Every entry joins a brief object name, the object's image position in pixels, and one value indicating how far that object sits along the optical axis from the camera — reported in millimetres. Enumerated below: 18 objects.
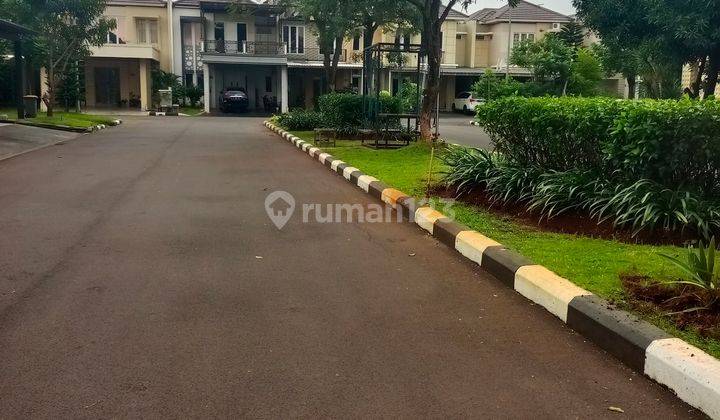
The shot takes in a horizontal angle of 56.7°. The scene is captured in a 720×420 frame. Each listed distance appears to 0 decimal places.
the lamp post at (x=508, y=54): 37747
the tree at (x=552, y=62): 32375
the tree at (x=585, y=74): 33031
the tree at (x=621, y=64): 12852
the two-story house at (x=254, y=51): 42125
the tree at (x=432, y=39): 15168
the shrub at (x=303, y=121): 23411
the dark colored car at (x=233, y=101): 39906
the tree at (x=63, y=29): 26203
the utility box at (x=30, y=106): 25783
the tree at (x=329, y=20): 17672
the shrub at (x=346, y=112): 19328
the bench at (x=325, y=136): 17578
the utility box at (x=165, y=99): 38094
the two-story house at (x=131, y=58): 39938
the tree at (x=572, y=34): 43656
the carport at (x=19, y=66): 22928
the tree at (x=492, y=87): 31933
